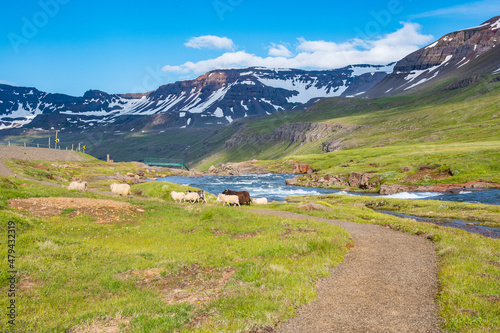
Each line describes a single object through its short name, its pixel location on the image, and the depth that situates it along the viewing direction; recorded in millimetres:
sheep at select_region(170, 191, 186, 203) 40750
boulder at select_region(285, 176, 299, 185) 110150
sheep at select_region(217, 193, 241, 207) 40969
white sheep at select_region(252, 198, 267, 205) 47969
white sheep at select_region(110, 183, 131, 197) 40500
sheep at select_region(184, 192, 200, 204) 40531
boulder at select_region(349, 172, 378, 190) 85069
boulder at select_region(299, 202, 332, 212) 37206
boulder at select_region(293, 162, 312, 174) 139812
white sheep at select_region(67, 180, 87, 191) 39656
